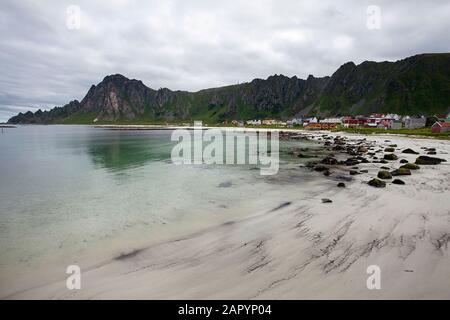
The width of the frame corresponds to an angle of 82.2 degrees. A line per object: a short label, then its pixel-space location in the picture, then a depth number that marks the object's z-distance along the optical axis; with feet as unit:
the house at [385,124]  435.94
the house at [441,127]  270.46
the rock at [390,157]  113.41
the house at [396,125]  421.59
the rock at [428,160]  99.07
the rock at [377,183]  66.13
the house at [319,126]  538.96
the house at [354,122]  510.58
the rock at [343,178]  79.52
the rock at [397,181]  67.75
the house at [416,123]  401.29
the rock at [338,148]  169.08
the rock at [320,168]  97.66
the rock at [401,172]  78.28
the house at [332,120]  611.22
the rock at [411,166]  87.62
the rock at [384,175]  74.80
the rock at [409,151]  132.47
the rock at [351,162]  107.65
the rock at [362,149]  148.21
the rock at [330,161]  112.27
